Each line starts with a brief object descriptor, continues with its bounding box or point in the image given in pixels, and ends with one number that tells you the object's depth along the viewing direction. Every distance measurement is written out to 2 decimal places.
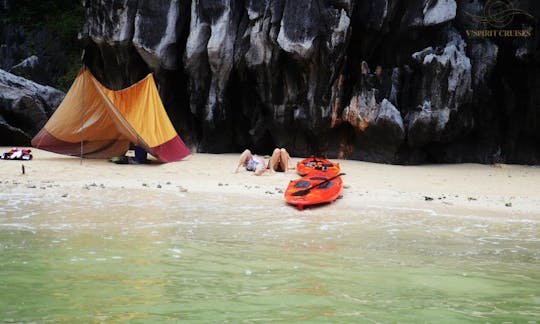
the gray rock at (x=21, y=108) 14.65
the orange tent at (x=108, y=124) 11.32
